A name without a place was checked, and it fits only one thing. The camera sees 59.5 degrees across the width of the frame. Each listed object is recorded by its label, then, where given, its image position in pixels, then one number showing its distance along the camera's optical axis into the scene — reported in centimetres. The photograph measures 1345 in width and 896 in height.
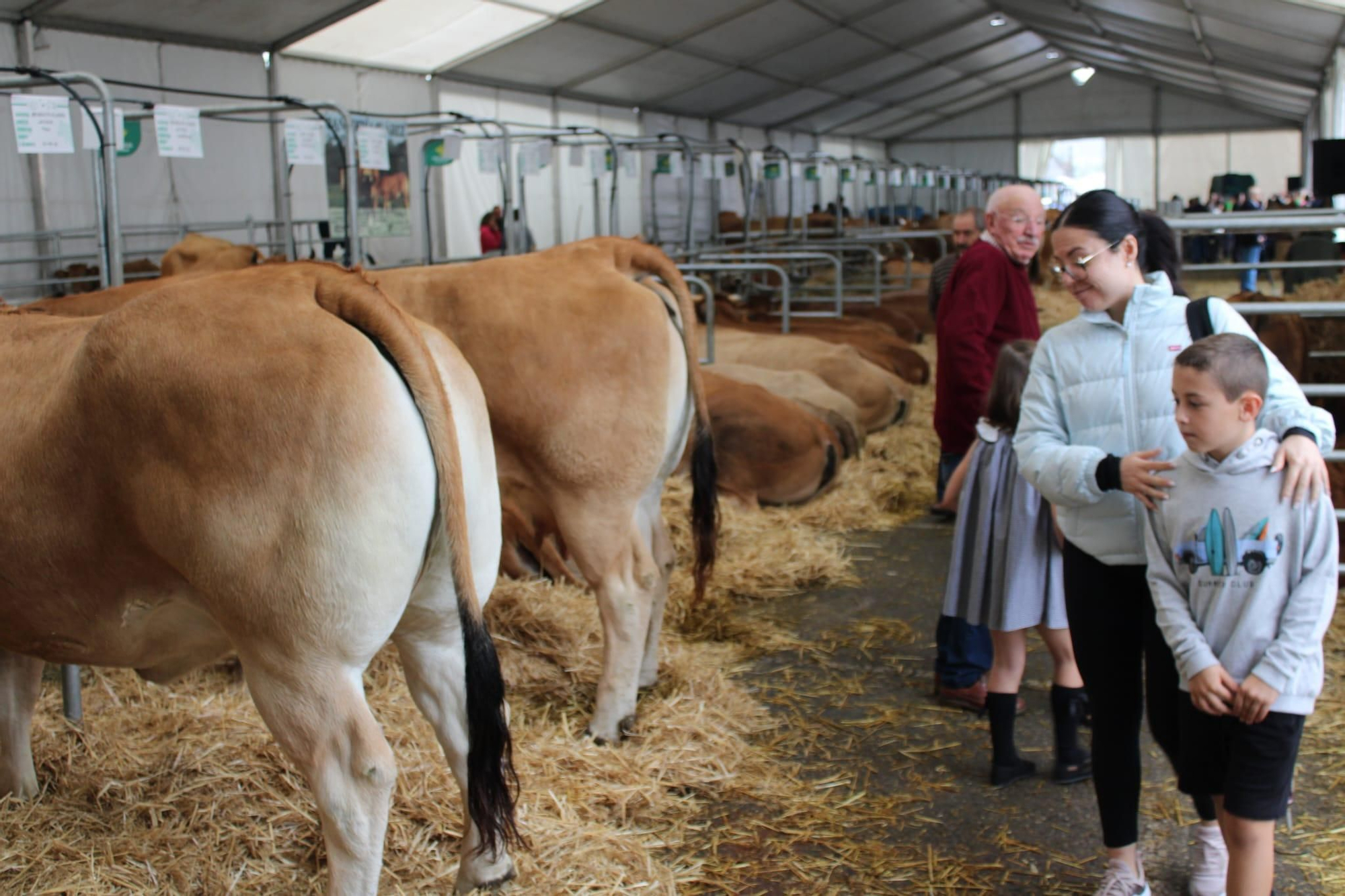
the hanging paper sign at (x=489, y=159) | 808
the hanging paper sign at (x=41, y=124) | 408
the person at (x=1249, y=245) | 1365
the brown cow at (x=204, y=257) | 560
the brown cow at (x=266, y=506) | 220
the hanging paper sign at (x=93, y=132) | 468
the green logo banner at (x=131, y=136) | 555
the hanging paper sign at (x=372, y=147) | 564
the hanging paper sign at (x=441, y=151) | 743
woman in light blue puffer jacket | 268
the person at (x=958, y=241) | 743
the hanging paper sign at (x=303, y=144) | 516
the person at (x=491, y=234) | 1257
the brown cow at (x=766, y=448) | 670
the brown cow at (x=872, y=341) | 1006
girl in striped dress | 352
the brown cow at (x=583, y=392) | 385
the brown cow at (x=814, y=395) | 759
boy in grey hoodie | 236
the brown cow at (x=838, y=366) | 868
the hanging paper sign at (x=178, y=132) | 468
